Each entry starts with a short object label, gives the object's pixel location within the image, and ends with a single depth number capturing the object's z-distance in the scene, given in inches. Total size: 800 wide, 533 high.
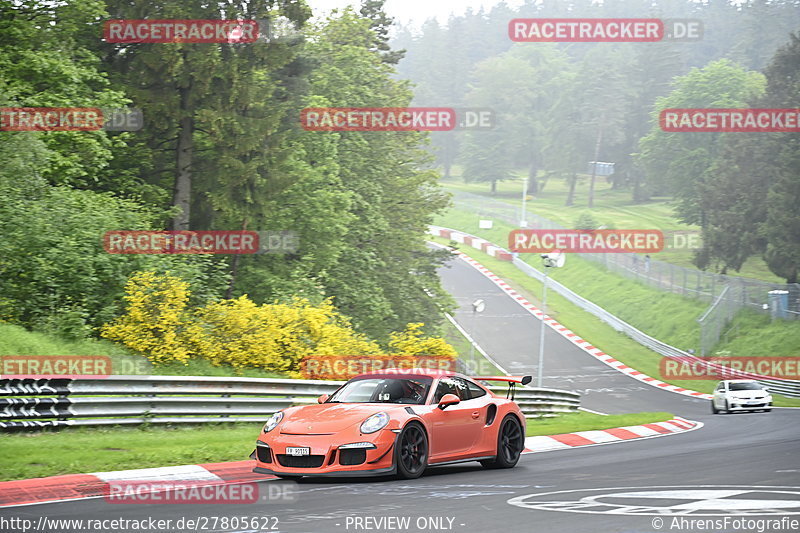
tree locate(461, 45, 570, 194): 5743.1
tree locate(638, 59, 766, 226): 4124.0
